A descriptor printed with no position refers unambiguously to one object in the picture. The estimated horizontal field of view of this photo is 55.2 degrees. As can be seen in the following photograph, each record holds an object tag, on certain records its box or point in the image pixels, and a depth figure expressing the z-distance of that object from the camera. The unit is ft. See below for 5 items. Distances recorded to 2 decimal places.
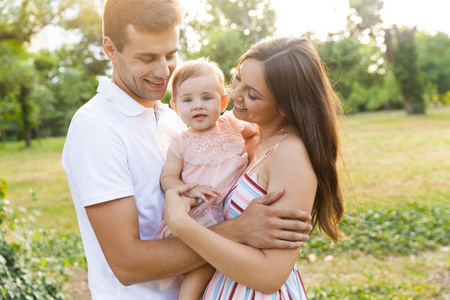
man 5.57
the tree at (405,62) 92.79
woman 5.51
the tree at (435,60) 113.91
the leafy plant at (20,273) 11.40
